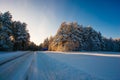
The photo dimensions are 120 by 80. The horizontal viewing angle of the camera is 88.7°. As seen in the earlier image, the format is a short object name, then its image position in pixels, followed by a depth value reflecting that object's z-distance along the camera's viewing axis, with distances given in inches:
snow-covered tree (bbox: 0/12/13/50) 734.2
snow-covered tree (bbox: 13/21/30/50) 1128.1
